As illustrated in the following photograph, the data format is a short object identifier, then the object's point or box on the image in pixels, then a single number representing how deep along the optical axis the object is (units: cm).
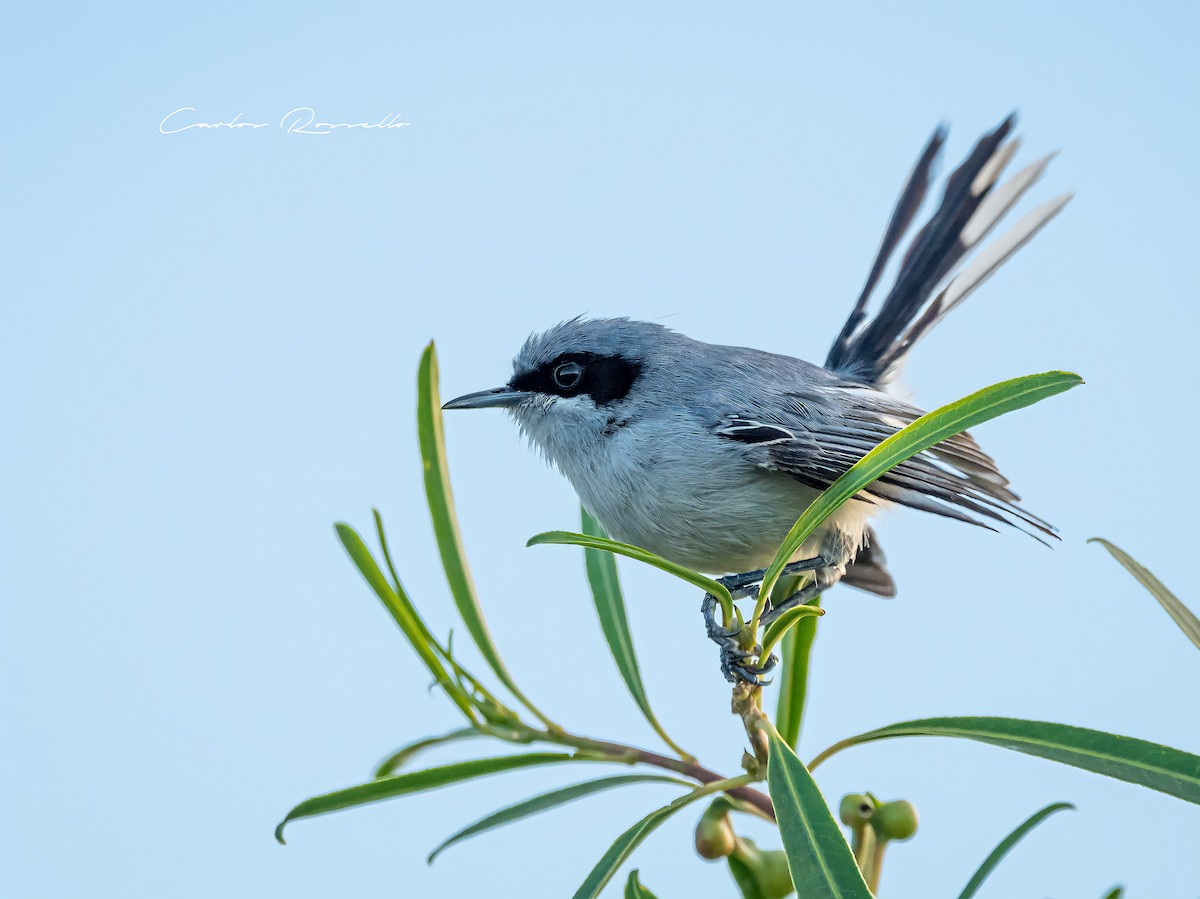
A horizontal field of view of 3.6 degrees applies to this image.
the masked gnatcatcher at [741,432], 240
